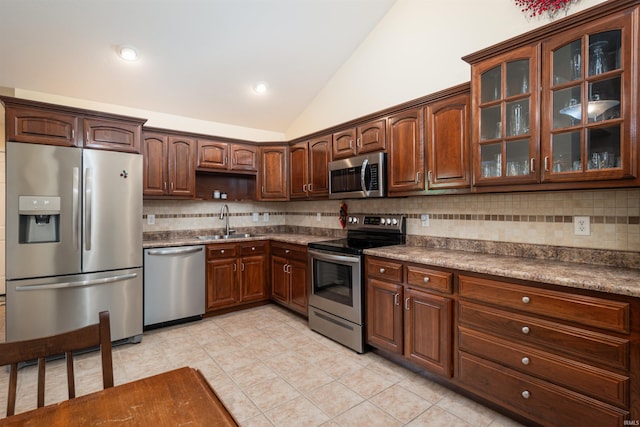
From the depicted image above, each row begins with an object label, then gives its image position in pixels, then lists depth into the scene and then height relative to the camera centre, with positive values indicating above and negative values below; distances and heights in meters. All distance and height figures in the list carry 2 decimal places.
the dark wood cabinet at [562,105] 1.65 +0.64
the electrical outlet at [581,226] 2.12 -0.09
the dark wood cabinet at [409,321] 2.26 -0.83
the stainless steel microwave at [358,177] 3.05 +0.38
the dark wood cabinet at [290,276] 3.65 -0.75
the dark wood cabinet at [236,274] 3.80 -0.74
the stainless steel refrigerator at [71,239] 2.65 -0.22
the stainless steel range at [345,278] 2.88 -0.62
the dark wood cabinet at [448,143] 2.45 +0.57
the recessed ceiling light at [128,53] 3.06 +1.58
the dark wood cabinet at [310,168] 3.82 +0.59
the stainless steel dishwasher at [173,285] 3.38 -0.77
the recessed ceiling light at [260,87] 3.98 +1.60
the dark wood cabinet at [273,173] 4.47 +0.58
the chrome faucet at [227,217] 4.51 +0.00
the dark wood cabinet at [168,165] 3.63 +0.59
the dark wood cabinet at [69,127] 2.68 +0.81
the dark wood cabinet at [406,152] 2.76 +0.55
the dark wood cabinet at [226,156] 4.05 +0.78
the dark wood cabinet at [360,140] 3.10 +0.78
